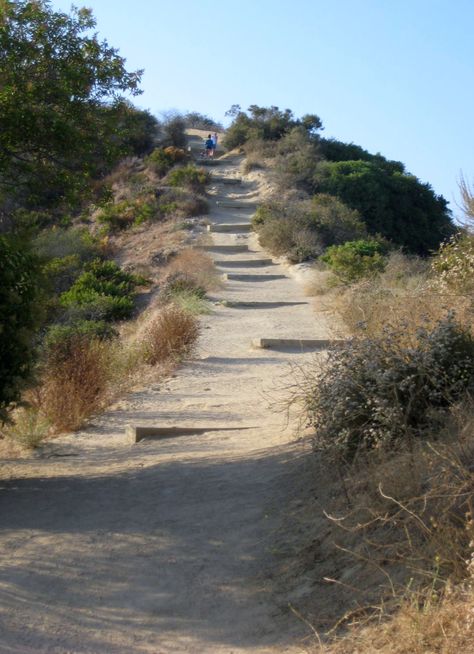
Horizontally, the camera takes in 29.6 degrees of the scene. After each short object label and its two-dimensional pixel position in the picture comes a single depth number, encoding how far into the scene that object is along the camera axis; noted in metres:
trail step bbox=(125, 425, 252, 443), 10.15
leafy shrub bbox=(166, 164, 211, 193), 38.53
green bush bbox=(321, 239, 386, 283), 21.17
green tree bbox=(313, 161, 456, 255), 37.06
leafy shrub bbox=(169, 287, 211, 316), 19.28
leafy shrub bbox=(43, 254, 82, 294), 25.98
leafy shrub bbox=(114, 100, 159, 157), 9.69
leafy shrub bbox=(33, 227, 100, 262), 29.06
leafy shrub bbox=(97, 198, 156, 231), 34.75
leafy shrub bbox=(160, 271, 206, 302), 21.69
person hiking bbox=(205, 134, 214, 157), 49.59
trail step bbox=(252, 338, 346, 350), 15.95
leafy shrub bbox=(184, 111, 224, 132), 63.88
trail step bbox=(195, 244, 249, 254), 29.17
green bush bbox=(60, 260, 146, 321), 21.23
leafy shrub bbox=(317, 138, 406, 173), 44.44
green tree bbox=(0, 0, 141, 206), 8.52
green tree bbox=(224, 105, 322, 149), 49.66
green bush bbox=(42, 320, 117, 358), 12.59
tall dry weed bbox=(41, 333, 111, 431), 11.34
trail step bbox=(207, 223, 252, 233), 32.53
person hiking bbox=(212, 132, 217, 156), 50.28
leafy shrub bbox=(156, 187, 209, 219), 34.88
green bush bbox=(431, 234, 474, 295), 10.69
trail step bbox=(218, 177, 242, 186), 42.09
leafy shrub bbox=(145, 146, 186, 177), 42.06
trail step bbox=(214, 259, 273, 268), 27.08
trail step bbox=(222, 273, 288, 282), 25.02
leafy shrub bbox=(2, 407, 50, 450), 10.33
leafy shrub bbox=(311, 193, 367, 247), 29.20
